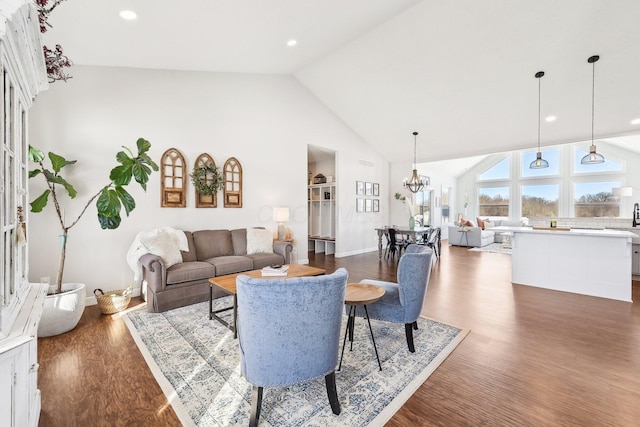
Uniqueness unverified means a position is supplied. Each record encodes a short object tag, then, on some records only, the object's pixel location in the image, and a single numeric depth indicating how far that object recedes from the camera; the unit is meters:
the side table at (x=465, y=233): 9.19
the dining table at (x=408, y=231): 6.59
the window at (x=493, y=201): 11.42
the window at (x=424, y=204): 9.48
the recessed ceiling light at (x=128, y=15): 2.71
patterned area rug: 1.75
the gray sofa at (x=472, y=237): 9.07
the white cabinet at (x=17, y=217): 1.04
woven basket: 3.35
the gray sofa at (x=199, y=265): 3.37
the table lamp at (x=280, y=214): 5.51
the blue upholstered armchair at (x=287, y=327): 1.54
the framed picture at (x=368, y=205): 8.17
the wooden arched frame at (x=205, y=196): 4.67
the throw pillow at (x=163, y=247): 3.56
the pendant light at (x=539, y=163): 4.17
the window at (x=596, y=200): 9.12
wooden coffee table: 2.81
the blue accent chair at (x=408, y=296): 2.38
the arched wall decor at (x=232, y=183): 5.02
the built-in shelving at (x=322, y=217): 7.80
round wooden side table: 2.15
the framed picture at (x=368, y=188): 8.16
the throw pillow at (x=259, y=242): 4.76
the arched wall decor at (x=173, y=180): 4.32
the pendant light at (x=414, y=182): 6.39
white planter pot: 2.75
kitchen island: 3.94
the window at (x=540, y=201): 10.30
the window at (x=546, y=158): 10.20
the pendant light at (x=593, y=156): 3.79
